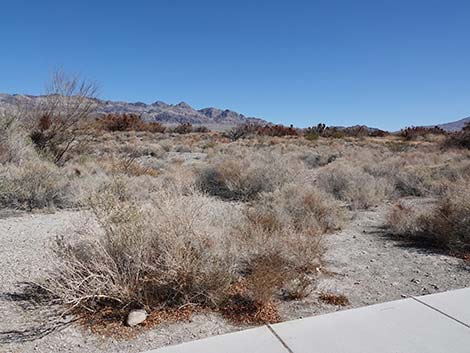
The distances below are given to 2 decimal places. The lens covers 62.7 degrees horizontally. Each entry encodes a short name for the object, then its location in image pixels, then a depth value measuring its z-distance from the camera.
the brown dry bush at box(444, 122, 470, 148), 26.82
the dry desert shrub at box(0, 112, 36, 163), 12.63
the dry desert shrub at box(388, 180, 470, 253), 6.79
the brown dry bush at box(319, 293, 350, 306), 4.55
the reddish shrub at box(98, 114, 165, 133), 51.16
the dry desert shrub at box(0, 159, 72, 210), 9.66
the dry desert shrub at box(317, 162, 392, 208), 10.98
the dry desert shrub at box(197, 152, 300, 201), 12.08
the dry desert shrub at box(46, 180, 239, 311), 4.16
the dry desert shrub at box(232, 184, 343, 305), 4.59
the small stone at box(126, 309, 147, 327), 3.93
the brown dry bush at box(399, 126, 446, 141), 45.95
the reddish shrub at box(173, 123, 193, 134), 56.41
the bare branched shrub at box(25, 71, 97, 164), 16.16
